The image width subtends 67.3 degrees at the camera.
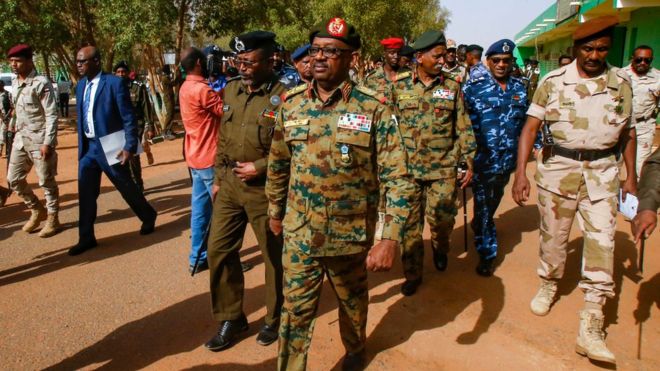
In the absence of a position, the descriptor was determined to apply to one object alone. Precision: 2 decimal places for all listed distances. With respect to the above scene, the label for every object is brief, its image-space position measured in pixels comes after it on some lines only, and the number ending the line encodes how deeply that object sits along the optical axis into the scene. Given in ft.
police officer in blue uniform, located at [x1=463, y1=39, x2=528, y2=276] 14.88
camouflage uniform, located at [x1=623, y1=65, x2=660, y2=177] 21.39
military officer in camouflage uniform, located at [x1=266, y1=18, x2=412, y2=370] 8.46
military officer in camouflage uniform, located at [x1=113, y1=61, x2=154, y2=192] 28.27
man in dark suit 17.06
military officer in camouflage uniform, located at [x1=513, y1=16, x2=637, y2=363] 10.85
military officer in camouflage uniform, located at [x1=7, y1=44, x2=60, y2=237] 18.12
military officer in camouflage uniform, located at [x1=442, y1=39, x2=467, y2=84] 27.30
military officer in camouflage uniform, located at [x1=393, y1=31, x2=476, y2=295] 13.62
